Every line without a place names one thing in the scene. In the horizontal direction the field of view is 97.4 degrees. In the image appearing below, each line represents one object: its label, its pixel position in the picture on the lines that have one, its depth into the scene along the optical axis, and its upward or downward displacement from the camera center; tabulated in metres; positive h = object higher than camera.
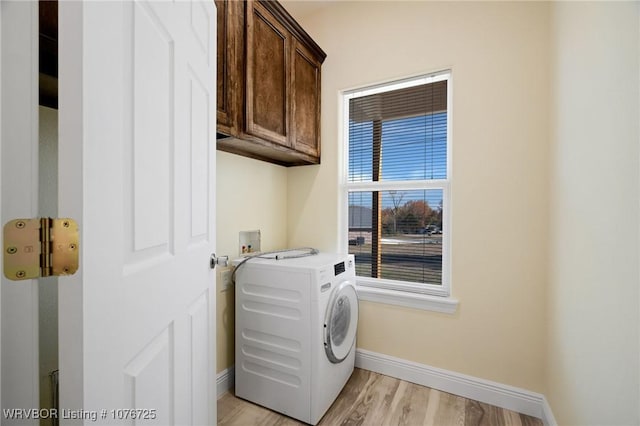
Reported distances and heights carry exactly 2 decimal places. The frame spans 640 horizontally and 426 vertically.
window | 2.03 +0.21
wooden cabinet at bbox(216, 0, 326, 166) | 1.45 +0.79
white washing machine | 1.57 -0.73
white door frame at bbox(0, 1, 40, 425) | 0.42 +0.05
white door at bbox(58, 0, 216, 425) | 0.47 +0.01
